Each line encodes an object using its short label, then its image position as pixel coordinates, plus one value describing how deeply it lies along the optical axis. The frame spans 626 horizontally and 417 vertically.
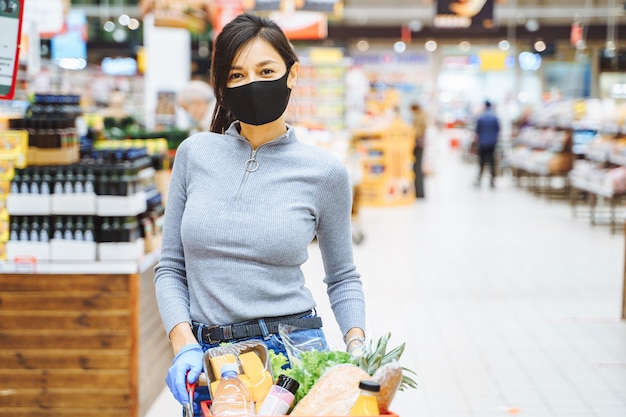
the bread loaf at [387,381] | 1.71
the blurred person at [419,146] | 15.82
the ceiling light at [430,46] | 33.01
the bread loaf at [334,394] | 1.69
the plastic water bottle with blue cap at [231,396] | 1.70
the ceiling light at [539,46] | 29.68
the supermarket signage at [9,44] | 3.63
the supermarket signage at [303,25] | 12.94
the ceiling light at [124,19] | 25.77
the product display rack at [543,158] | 15.65
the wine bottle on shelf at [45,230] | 4.27
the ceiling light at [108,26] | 28.02
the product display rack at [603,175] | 11.99
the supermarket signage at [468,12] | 15.10
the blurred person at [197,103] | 6.89
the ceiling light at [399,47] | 33.12
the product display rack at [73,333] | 4.28
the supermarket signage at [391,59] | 33.00
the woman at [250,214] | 2.13
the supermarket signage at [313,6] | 12.54
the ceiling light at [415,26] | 27.95
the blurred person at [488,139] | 17.83
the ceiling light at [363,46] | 32.16
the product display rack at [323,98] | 14.15
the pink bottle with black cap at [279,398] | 1.72
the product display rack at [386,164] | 14.66
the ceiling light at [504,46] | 32.48
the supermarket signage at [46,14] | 7.93
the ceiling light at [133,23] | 28.20
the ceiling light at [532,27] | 27.23
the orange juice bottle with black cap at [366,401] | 1.66
